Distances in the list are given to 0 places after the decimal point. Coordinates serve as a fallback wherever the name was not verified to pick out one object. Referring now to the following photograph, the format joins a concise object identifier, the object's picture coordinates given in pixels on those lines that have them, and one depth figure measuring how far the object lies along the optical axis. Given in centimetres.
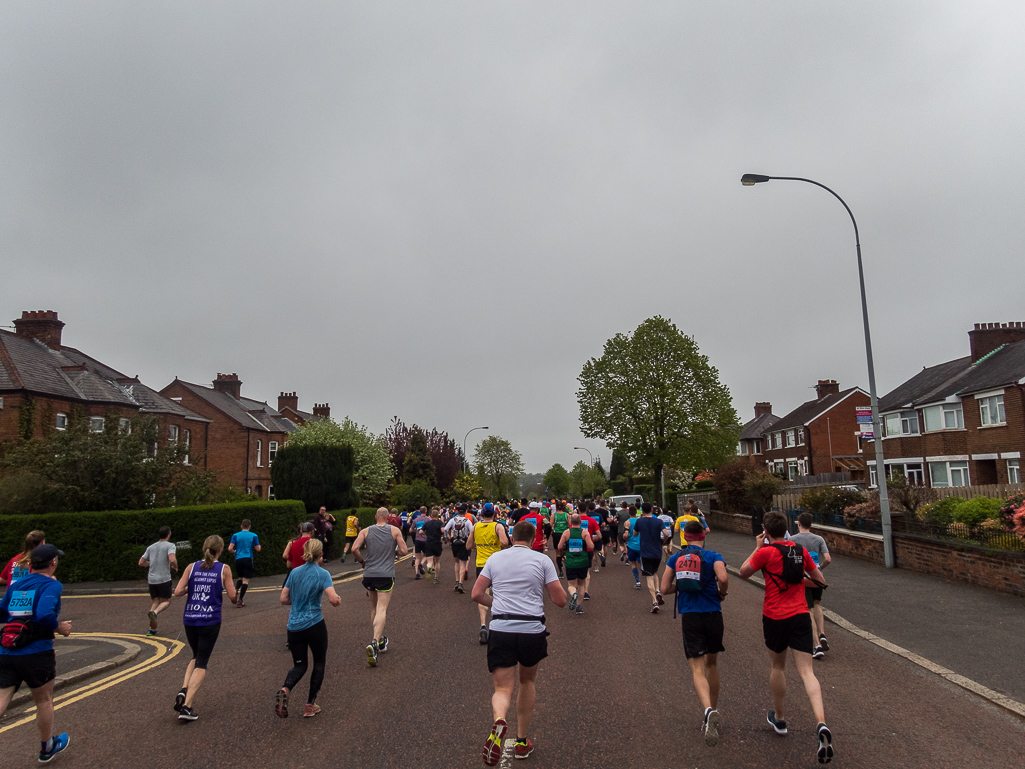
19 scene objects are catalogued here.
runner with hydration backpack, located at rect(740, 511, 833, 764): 516
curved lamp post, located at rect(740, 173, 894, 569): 1457
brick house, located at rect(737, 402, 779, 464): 6391
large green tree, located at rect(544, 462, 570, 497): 11694
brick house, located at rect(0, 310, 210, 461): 2586
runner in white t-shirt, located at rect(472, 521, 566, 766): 471
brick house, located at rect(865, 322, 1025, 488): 2772
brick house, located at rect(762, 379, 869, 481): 5050
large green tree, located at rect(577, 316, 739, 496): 4125
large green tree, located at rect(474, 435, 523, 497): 7931
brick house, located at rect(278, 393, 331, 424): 6041
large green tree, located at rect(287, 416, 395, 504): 3847
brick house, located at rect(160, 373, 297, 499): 4209
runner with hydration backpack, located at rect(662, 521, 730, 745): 530
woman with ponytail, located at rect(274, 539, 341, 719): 589
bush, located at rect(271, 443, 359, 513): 2650
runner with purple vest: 588
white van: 2785
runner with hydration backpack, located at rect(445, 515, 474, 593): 1466
